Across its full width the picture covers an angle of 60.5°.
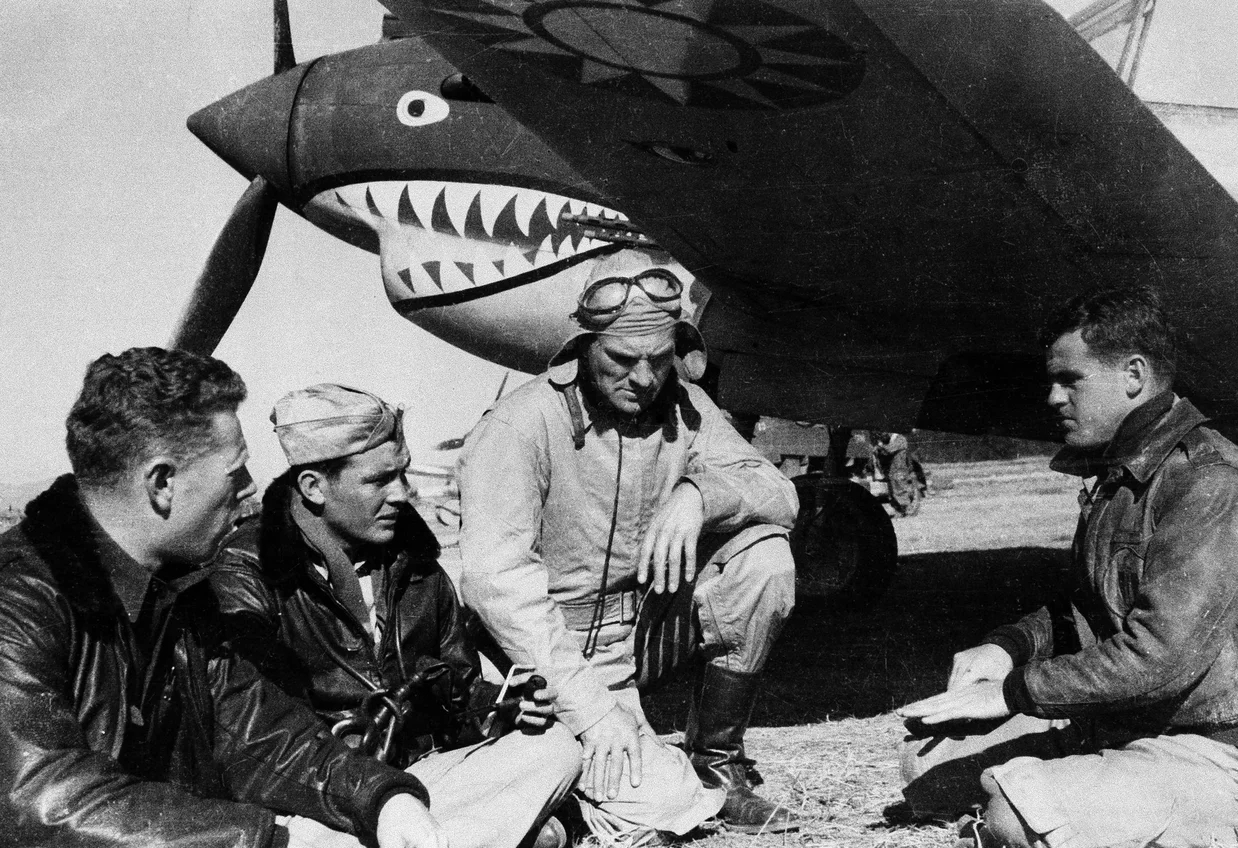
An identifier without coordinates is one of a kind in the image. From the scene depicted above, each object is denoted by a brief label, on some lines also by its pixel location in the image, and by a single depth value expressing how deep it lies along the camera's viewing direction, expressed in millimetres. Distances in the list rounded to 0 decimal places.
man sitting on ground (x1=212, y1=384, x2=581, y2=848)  2299
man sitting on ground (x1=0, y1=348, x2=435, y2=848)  1516
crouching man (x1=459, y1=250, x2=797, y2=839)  2506
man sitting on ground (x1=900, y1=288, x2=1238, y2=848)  2023
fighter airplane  3121
